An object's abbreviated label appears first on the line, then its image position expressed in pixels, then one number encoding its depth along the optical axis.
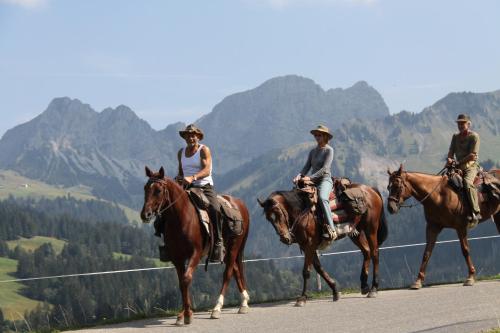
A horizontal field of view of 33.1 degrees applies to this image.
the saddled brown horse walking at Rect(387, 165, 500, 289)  20.95
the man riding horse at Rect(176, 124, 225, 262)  17.75
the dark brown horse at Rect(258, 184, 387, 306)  18.73
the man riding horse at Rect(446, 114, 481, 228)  21.53
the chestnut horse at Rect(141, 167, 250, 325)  16.23
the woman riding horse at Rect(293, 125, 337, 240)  19.34
